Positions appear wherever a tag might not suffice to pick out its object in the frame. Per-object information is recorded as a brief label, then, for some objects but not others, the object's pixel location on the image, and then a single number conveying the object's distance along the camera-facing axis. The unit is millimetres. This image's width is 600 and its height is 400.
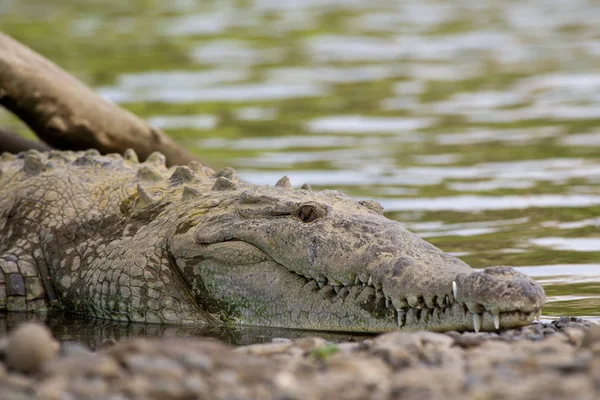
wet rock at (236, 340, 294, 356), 8328
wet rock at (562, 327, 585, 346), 8355
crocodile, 9291
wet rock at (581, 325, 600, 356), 7621
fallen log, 15148
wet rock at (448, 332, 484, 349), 8260
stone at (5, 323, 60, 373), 6797
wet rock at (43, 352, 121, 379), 6566
